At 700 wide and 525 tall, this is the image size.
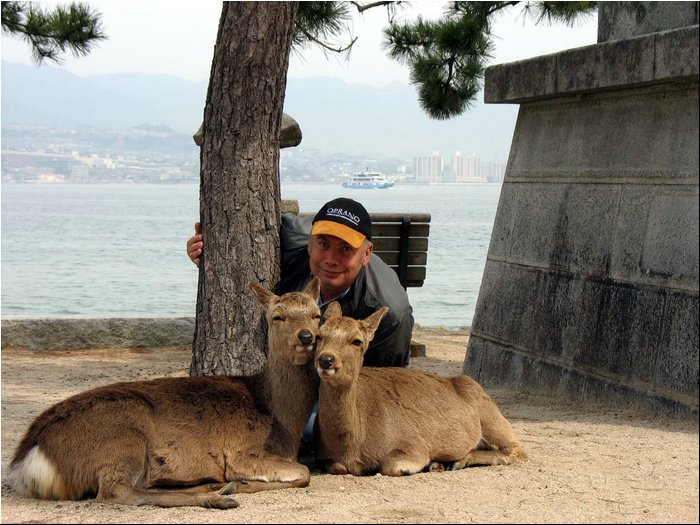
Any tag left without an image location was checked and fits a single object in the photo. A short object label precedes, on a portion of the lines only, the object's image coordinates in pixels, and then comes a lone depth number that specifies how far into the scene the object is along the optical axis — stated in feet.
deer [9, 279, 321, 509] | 16.20
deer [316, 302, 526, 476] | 17.16
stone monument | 18.30
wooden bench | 33.04
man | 19.40
